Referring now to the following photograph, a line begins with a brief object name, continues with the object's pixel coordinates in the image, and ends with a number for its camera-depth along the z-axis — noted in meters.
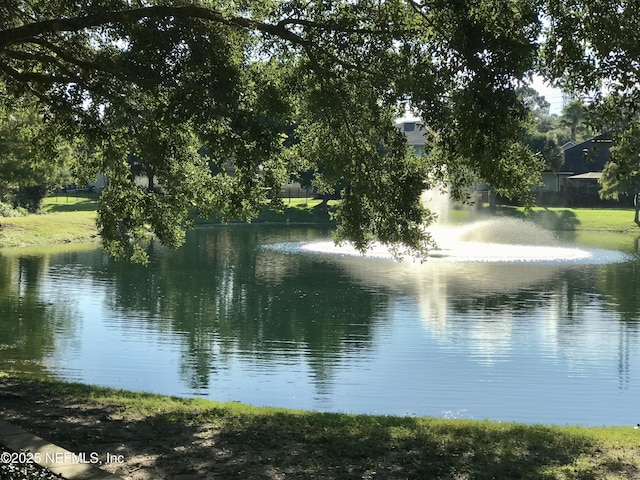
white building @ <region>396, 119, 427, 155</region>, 93.31
